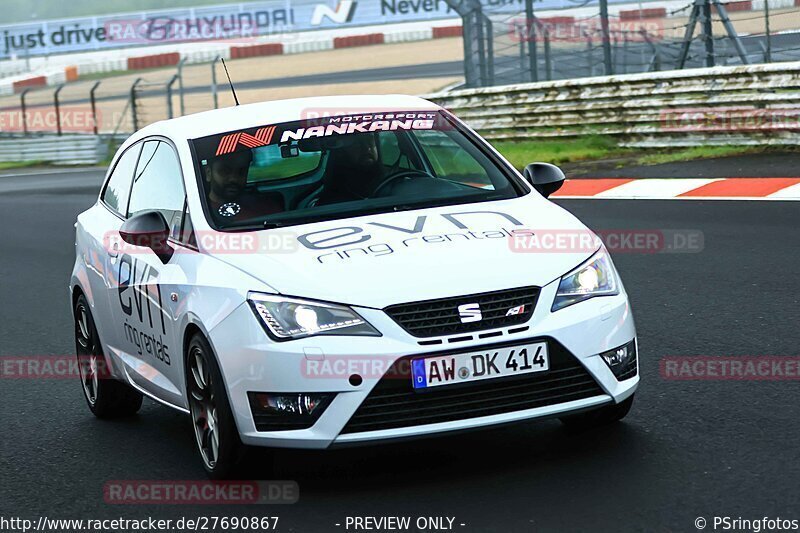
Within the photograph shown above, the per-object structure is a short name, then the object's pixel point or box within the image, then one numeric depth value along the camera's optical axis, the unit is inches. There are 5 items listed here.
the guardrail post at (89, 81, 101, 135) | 1264.0
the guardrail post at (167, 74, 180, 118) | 1185.0
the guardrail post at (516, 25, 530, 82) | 775.1
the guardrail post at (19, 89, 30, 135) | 1400.6
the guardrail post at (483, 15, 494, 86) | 799.8
